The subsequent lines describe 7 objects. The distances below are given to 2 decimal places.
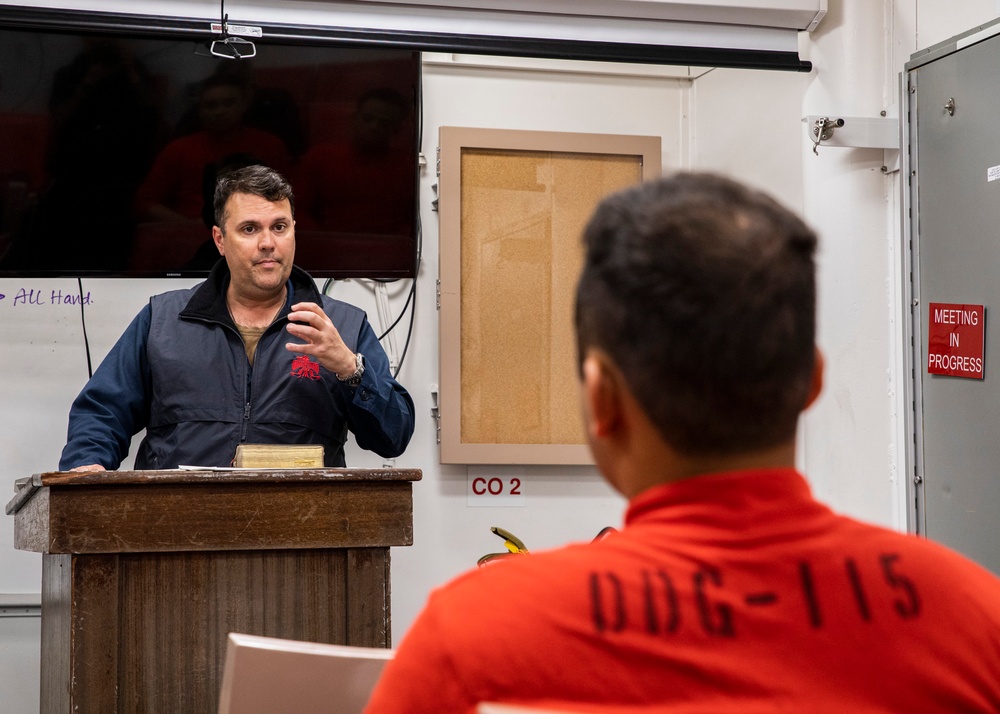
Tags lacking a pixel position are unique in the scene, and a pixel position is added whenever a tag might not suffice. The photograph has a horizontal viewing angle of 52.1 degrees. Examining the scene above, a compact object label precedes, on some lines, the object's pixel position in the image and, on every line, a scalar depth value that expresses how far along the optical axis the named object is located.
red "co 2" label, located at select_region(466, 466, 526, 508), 3.76
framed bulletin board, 3.76
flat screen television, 3.43
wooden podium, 1.92
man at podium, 2.79
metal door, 2.62
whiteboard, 3.43
